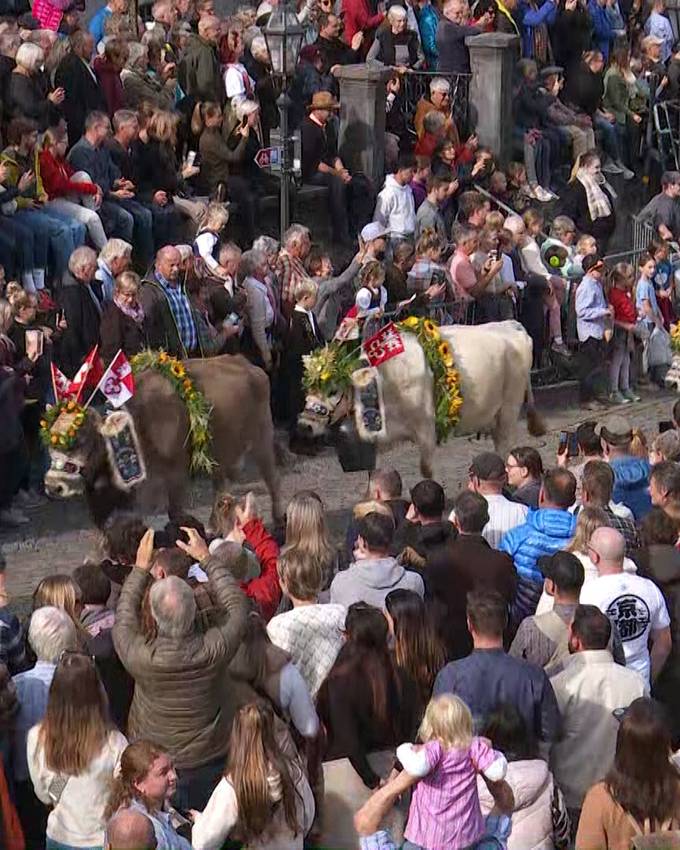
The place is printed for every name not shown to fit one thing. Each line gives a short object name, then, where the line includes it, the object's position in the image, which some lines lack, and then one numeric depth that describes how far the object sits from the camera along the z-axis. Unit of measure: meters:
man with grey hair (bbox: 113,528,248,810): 8.85
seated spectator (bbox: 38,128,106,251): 16.66
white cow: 15.23
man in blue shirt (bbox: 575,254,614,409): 19.31
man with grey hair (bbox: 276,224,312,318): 16.83
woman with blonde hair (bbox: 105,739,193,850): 8.07
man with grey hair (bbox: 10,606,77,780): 9.02
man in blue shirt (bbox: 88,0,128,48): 19.12
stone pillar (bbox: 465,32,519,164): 22.61
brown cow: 13.54
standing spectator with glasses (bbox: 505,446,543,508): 12.60
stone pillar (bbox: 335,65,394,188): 20.75
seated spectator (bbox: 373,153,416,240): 19.48
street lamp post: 17.91
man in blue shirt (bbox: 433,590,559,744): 9.00
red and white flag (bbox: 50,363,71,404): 13.65
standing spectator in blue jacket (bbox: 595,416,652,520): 12.62
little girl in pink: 8.10
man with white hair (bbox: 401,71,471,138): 22.20
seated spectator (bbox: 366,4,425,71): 21.55
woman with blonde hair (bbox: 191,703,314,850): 8.16
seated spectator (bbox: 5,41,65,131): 16.70
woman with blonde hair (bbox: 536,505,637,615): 10.63
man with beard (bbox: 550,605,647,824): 9.34
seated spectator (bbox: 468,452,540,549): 11.67
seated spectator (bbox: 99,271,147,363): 14.76
